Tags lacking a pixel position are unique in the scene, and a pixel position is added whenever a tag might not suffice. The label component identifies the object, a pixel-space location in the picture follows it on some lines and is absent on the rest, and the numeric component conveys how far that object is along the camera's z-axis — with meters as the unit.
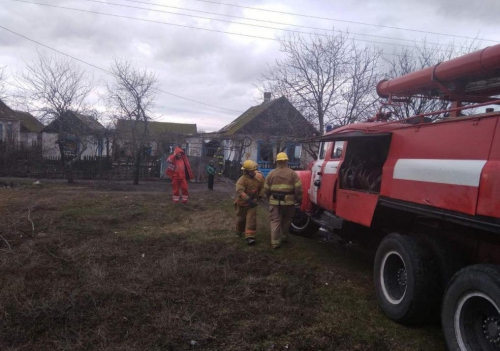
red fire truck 2.96
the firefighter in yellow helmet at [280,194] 6.64
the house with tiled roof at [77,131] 17.35
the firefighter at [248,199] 6.96
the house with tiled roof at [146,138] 18.50
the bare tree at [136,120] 17.55
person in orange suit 11.34
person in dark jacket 15.56
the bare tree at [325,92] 13.66
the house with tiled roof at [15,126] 20.34
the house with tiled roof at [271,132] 15.12
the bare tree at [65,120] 16.91
